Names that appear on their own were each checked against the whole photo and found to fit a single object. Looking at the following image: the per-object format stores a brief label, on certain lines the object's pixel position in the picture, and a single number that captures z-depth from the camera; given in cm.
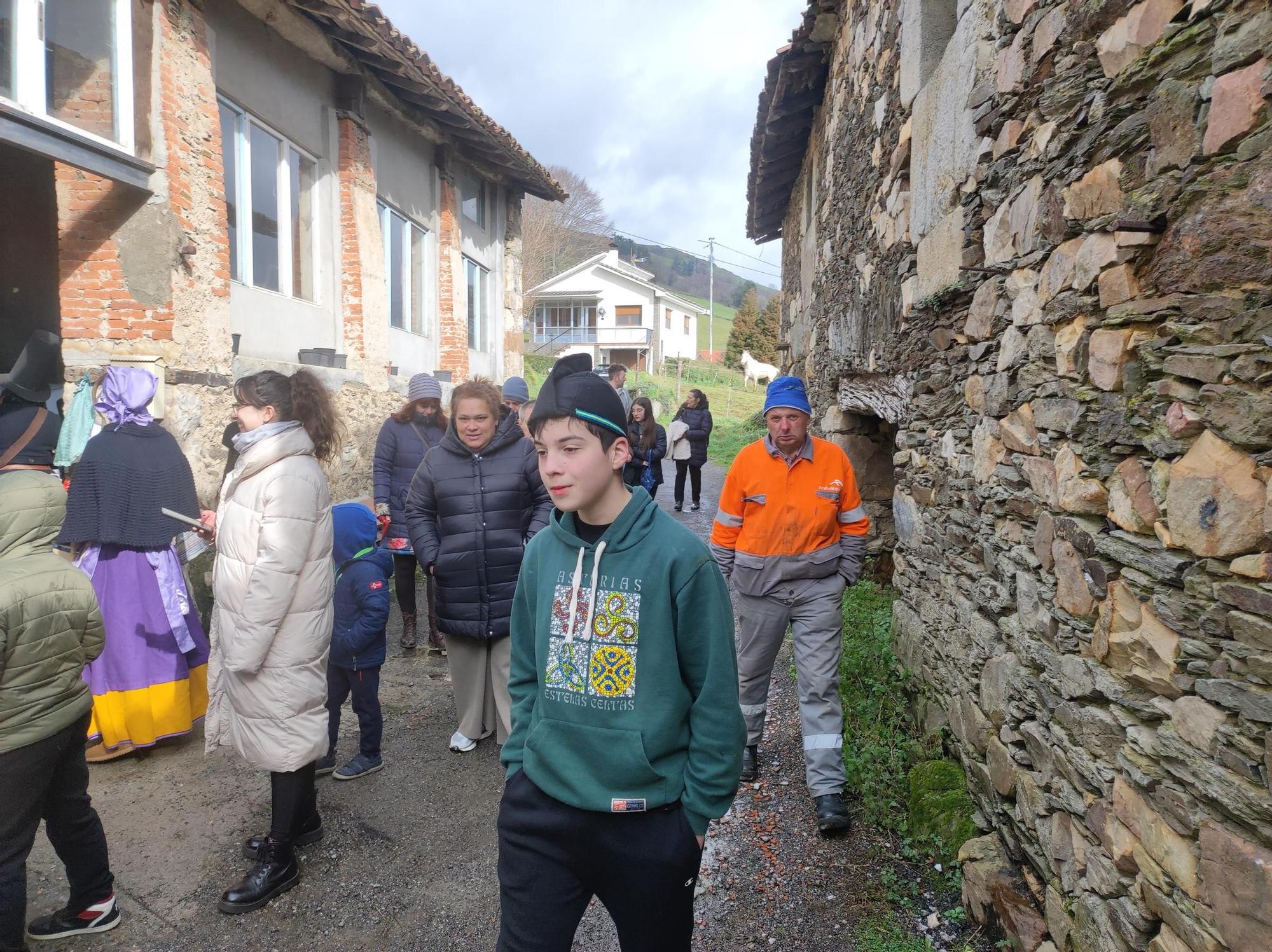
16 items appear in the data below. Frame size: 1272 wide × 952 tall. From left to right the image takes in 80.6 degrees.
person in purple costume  367
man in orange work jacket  346
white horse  4112
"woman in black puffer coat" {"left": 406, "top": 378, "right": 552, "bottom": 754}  368
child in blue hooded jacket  350
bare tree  4122
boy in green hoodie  171
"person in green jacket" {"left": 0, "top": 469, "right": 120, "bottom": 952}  223
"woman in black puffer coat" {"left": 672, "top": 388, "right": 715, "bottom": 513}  1041
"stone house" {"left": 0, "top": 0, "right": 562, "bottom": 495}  507
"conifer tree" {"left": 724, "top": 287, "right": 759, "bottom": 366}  4566
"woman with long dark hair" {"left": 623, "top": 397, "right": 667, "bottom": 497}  860
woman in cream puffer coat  273
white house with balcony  4428
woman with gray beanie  549
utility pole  4991
